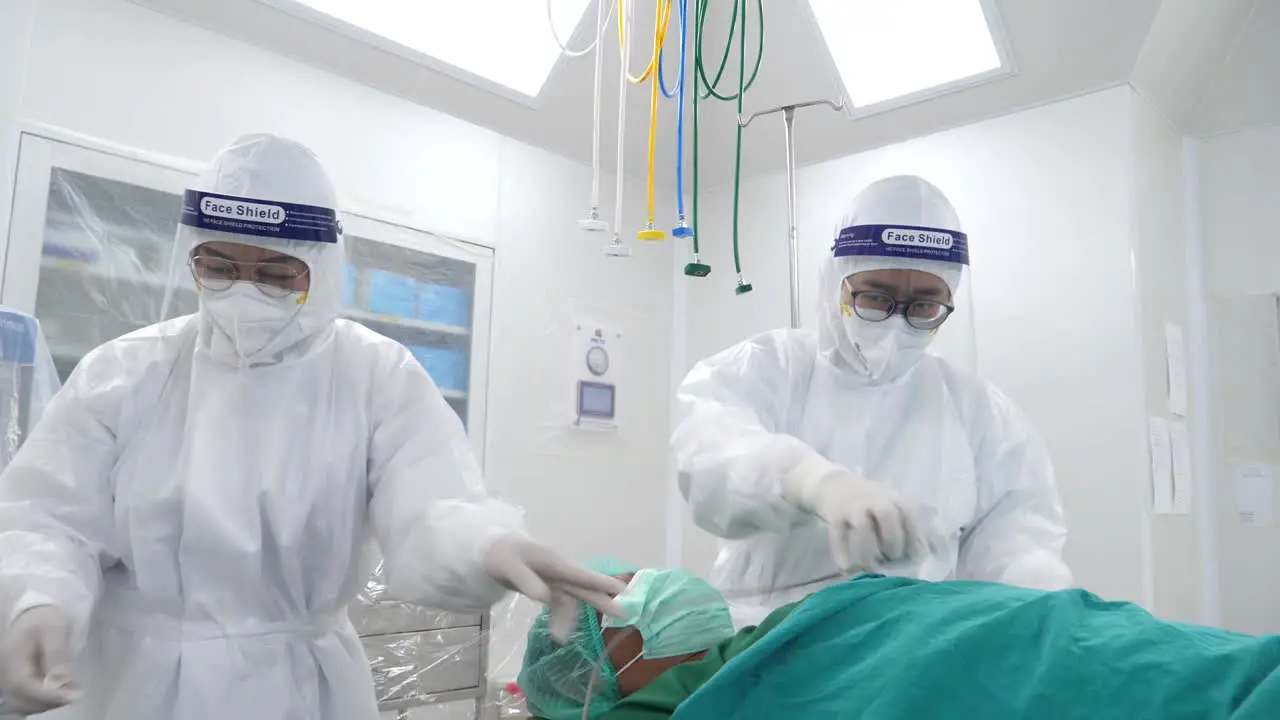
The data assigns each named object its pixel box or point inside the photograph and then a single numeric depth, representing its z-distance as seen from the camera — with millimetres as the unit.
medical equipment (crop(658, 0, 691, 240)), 2027
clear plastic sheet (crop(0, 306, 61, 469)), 1563
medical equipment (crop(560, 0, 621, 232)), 2125
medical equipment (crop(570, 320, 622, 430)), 3074
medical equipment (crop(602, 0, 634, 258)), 2260
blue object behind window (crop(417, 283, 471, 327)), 2691
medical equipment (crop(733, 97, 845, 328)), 2025
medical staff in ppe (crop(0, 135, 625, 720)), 1126
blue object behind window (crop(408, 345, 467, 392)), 2684
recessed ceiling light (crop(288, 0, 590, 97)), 2604
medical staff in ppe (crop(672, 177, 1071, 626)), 1283
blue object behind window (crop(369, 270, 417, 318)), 2566
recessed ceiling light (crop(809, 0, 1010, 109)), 2697
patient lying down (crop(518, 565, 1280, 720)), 673
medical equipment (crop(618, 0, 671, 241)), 2146
